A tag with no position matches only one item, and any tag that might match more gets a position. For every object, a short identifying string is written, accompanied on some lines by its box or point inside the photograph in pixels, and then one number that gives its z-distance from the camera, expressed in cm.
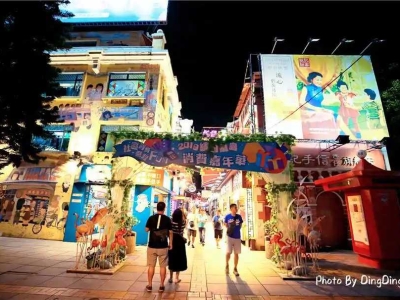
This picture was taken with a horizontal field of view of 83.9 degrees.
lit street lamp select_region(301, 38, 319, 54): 1274
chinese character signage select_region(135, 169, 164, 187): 1160
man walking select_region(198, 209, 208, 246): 1175
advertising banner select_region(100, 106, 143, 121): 1316
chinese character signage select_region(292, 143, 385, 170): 1210
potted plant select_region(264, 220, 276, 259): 805
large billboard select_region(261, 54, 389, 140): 1252
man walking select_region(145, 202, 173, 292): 508
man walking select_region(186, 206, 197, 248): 1123
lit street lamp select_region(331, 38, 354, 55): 1266
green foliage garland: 804
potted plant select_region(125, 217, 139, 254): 891
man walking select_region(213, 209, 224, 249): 1099
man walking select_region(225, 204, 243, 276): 645
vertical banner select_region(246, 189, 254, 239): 1091
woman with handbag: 554
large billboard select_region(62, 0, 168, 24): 1441
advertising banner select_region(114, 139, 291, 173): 784
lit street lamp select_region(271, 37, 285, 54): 1271
